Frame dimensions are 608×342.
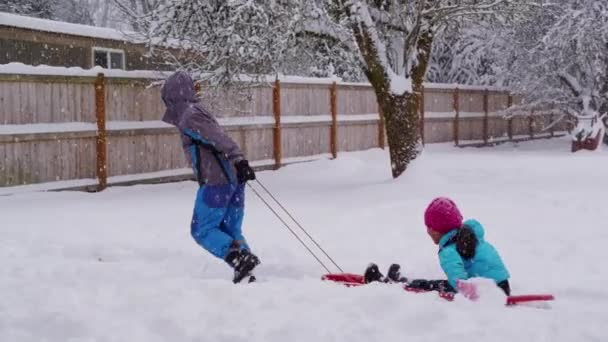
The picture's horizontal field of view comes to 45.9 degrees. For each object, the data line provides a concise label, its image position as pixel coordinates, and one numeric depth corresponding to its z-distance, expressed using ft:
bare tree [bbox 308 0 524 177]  37.65
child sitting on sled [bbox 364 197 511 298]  15.12
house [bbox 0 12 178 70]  44.32
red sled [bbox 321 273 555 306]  14.32
